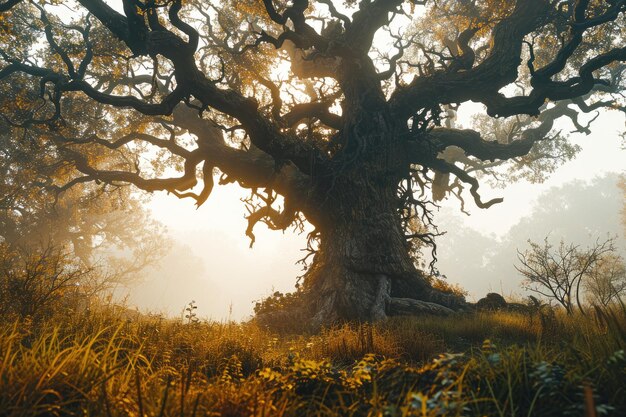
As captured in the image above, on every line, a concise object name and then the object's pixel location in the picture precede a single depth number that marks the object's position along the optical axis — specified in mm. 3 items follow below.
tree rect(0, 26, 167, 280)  13461
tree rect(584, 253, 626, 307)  31297
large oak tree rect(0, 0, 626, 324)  8852
